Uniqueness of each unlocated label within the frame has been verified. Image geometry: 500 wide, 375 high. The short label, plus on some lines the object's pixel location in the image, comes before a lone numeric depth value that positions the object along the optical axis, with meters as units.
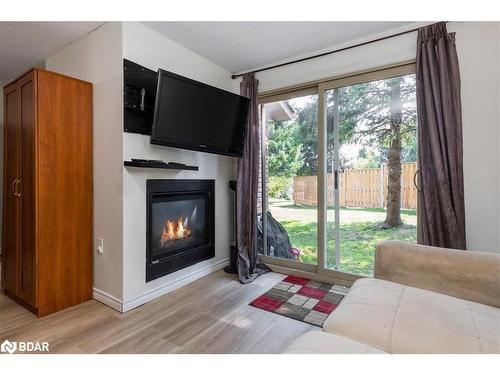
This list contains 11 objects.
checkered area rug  2.04
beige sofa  0.99
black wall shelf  2.02
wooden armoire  1.97
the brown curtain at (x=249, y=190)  2.87
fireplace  2.29
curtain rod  2.19
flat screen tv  2.08
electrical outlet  2.23
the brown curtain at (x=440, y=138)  1.93
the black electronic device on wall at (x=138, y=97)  2.06
